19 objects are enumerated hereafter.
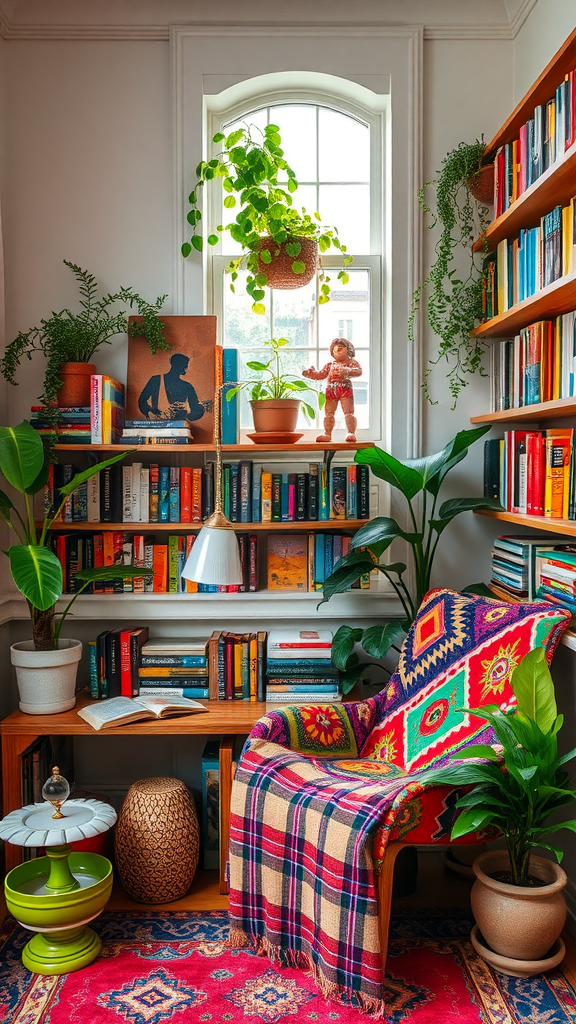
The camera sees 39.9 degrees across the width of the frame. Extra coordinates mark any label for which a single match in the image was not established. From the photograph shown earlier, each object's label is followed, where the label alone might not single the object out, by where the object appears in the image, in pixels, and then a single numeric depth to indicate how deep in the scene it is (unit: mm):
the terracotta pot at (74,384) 2834
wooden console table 2539
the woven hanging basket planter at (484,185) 2771
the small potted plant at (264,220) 2898
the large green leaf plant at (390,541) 2586
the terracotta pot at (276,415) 2789
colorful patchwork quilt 1922
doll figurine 2857
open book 2545
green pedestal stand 2104
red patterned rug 1949
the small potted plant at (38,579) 2344
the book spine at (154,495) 2898
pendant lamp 2211
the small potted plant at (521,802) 1950
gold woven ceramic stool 2477
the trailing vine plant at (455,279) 2869
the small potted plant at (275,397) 2795
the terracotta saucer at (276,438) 2791
